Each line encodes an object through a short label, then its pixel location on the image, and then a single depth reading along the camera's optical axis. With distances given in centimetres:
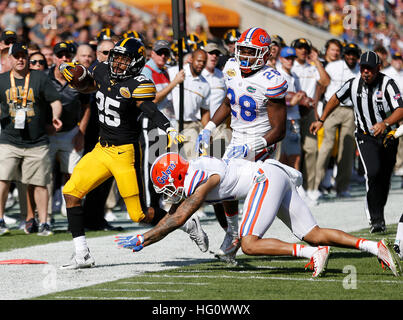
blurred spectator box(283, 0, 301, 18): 2477
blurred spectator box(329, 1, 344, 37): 2368
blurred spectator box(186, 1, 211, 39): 1875
